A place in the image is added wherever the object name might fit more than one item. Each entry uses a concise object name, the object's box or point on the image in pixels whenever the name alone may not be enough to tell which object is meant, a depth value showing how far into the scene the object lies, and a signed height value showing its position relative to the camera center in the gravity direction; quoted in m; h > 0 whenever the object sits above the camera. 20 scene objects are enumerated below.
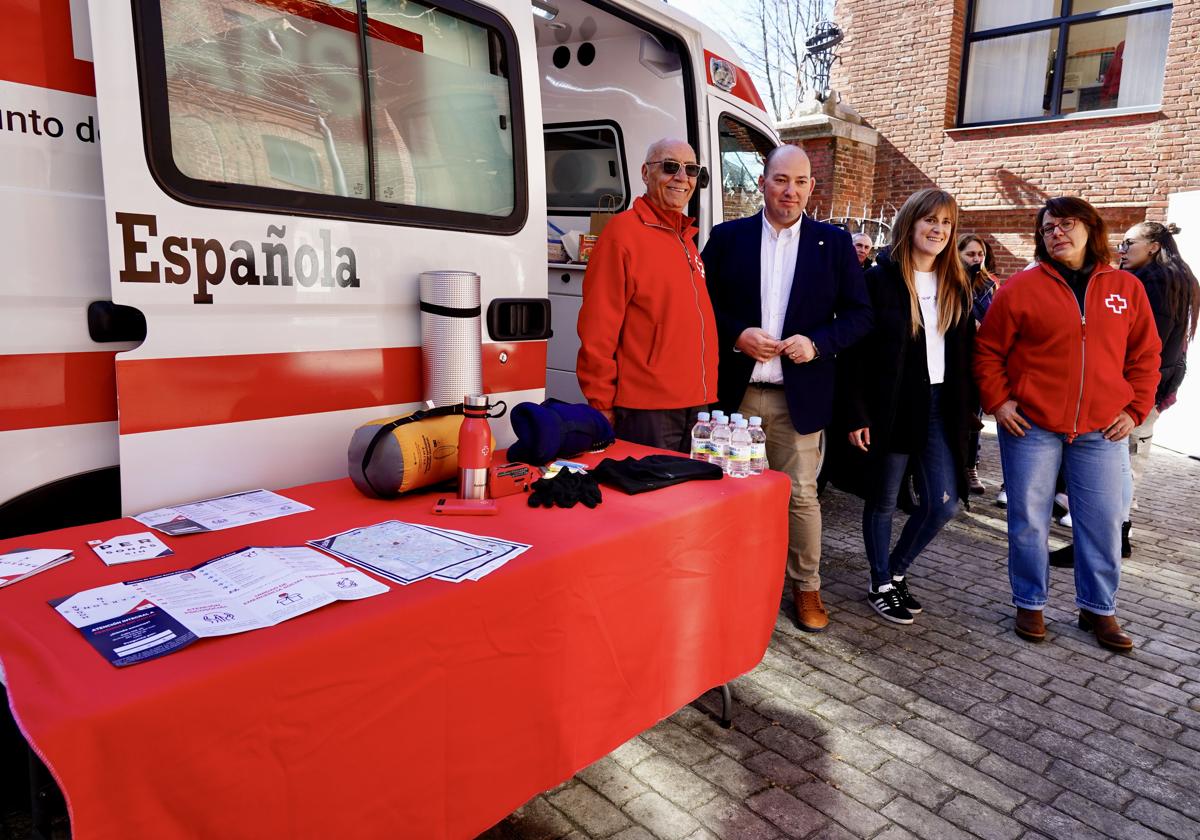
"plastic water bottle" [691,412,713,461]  2.99 -0.51
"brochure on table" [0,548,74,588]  1.61 -0.56
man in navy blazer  3.51 -0.07
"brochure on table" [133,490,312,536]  1.93 -0.55
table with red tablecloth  1.25 -0.74
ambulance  1.90 +0.19
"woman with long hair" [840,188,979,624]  3.68 -0.30
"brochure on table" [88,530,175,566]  1.75 -0.56
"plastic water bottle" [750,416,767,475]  2.89 -0.53
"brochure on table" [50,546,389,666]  1.40 -0.58
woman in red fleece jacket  3.51 -0.37
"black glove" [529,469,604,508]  2.29 -0.55
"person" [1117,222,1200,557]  4.57 +0.10
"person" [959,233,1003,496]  5.68 +0.20
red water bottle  2.22 -0.41
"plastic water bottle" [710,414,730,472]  2.88 -0.51
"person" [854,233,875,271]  6.79 +0.48
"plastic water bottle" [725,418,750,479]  2.84 -0.54
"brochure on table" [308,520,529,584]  1.76 -0.59
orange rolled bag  2.20 -0.43
